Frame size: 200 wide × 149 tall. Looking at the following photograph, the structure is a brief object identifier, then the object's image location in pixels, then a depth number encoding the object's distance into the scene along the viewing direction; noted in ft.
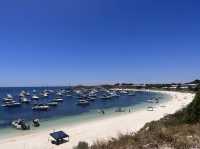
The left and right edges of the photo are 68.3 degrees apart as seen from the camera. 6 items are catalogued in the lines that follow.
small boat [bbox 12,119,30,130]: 72.44
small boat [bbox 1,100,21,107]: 149.14
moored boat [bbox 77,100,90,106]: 148.90
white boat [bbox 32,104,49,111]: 122.75
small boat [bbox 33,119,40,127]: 77.17
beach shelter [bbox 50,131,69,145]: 52.59
